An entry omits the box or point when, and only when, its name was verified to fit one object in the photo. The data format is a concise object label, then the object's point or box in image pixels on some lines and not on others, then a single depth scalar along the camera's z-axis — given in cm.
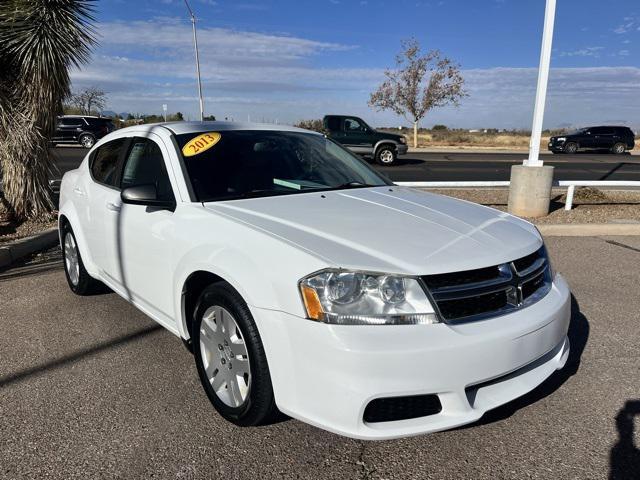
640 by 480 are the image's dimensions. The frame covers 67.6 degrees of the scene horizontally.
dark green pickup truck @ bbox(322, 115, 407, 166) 1939
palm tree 704
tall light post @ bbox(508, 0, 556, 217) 775
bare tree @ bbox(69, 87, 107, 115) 4456
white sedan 207
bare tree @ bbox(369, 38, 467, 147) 3388
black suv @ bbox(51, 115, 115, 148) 2561
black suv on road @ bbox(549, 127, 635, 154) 3072
